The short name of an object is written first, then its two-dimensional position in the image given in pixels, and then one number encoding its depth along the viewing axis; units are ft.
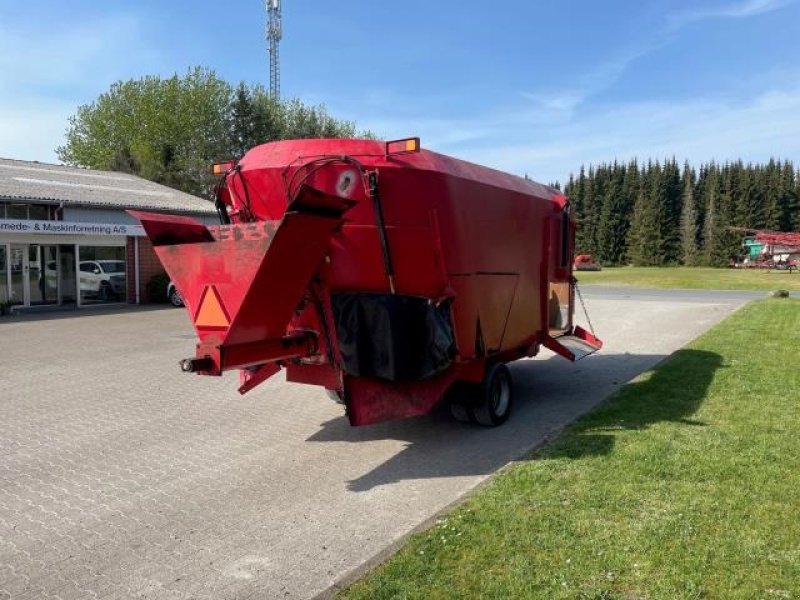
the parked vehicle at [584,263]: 217.15
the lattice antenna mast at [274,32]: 186.29
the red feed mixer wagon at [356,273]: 17.26
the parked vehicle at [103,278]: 73.92
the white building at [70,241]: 67.05
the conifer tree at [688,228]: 247.50
